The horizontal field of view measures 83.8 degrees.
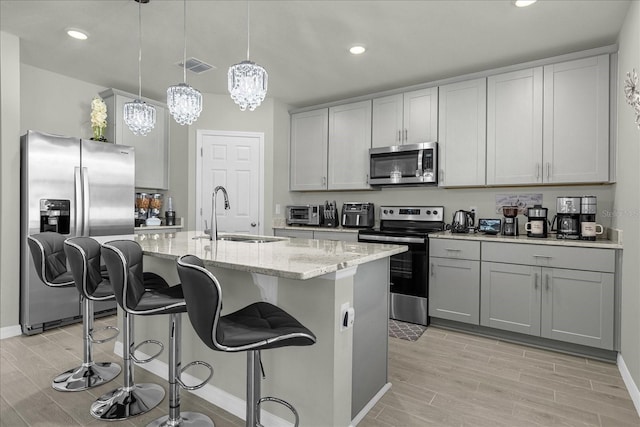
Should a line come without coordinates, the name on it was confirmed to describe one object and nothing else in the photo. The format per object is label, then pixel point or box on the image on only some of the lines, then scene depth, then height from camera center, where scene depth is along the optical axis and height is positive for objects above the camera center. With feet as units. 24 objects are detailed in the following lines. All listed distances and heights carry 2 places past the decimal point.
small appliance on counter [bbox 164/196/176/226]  14.51 -0.24
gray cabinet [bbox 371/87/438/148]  12.65 +3.45
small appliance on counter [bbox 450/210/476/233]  12.01 -0.34
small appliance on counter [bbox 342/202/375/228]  14.39 -0.17
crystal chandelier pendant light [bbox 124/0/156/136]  8.75 +2.32
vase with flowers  12.46 +3.19
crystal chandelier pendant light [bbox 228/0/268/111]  6.93 +2.51
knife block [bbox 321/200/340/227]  15.17 -0.23
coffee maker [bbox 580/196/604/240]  9.38 -0.13
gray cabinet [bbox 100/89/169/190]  13.15 +2.65
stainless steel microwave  12.47 +1.72
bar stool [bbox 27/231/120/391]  7.41 -2.12
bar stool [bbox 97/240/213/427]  5.43 -2.02
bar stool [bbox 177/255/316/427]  4.05 -1.51
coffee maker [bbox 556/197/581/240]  9.86 -0.14
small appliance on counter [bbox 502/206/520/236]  10.91 -0.23
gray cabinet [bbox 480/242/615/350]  8.82 -2.15
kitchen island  5.41 -1.89
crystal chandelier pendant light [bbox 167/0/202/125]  7.89 +2.40
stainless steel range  11.45 -1.99
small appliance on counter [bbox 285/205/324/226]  15.28 -0.17
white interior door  14.88 +1.38
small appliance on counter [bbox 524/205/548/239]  10.28 -0.26
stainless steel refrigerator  10.22 +0.24
